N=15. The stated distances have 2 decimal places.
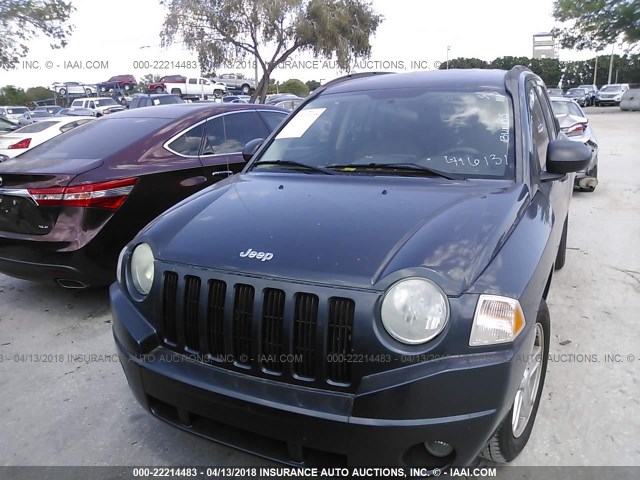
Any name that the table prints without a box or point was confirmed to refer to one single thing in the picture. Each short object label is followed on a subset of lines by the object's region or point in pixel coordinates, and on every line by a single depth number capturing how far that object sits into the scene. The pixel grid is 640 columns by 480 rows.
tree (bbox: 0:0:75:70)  23.89
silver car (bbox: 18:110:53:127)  29.83
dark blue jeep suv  1.80
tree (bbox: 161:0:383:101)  26.92
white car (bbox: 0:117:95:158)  11.23
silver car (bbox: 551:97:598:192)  8.37
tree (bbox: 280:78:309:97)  57.46
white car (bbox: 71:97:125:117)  28.46
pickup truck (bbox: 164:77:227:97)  38.47
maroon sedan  3.89
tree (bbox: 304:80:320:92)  61.13
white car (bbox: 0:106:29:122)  33.25
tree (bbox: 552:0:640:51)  36.78
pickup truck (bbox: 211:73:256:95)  45.44
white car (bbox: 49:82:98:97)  45.47
